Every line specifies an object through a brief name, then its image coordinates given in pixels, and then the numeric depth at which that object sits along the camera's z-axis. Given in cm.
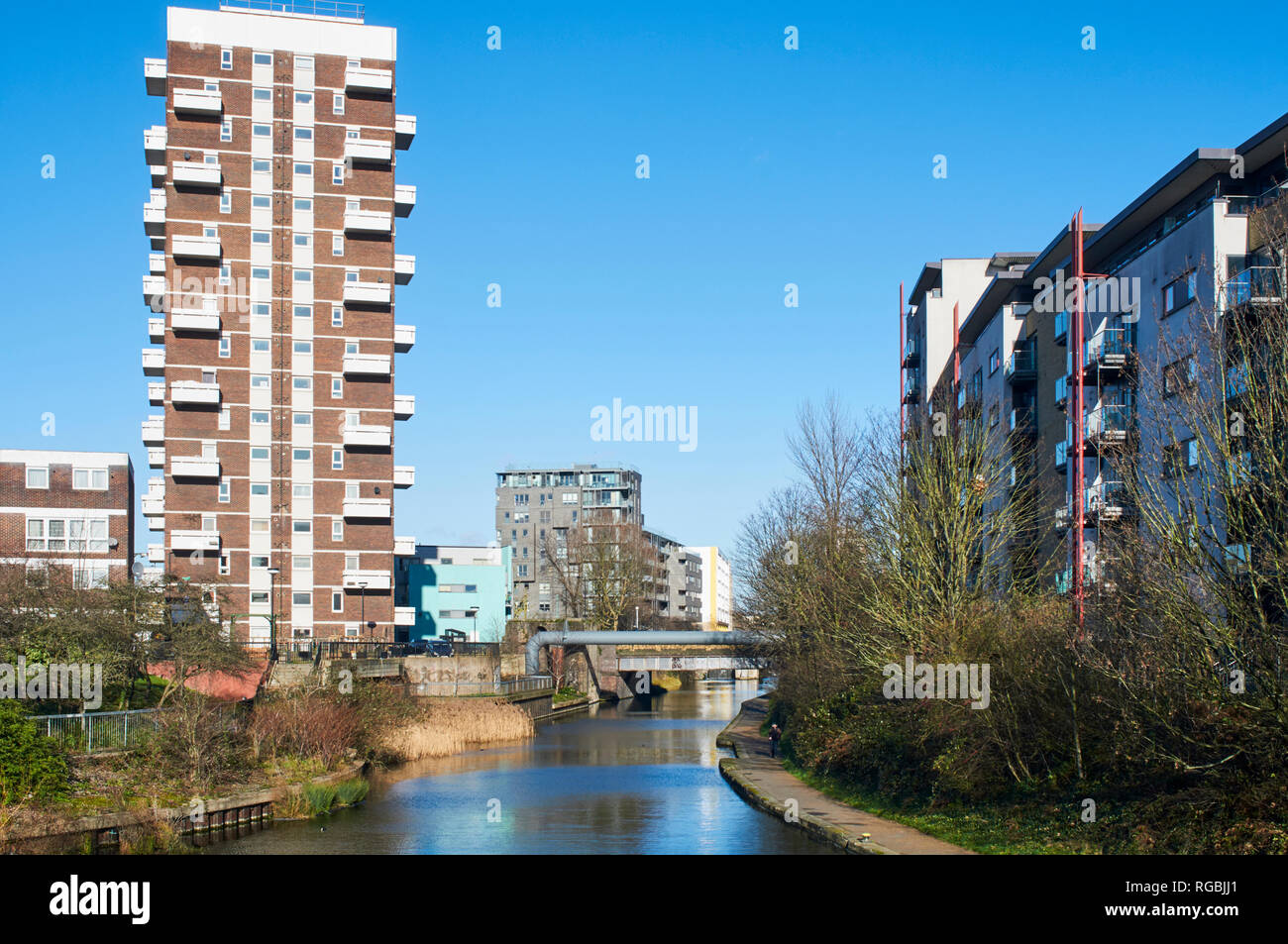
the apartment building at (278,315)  7038
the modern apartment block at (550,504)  17275
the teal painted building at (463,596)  9406
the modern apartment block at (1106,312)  3450
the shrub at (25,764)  2514
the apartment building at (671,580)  17338
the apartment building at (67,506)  6397
